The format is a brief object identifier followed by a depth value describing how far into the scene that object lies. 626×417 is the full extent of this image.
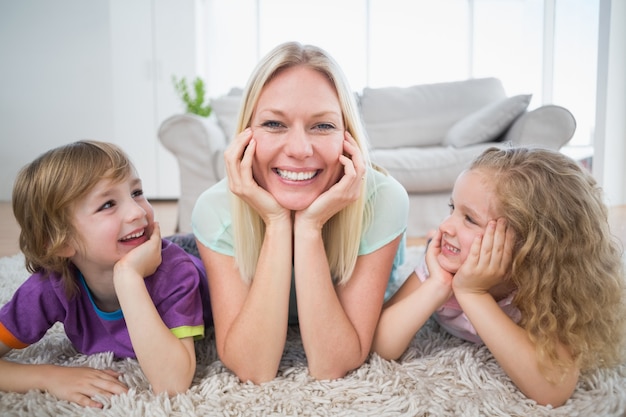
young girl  1.10
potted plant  5.04
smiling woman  1.15
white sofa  3.19
